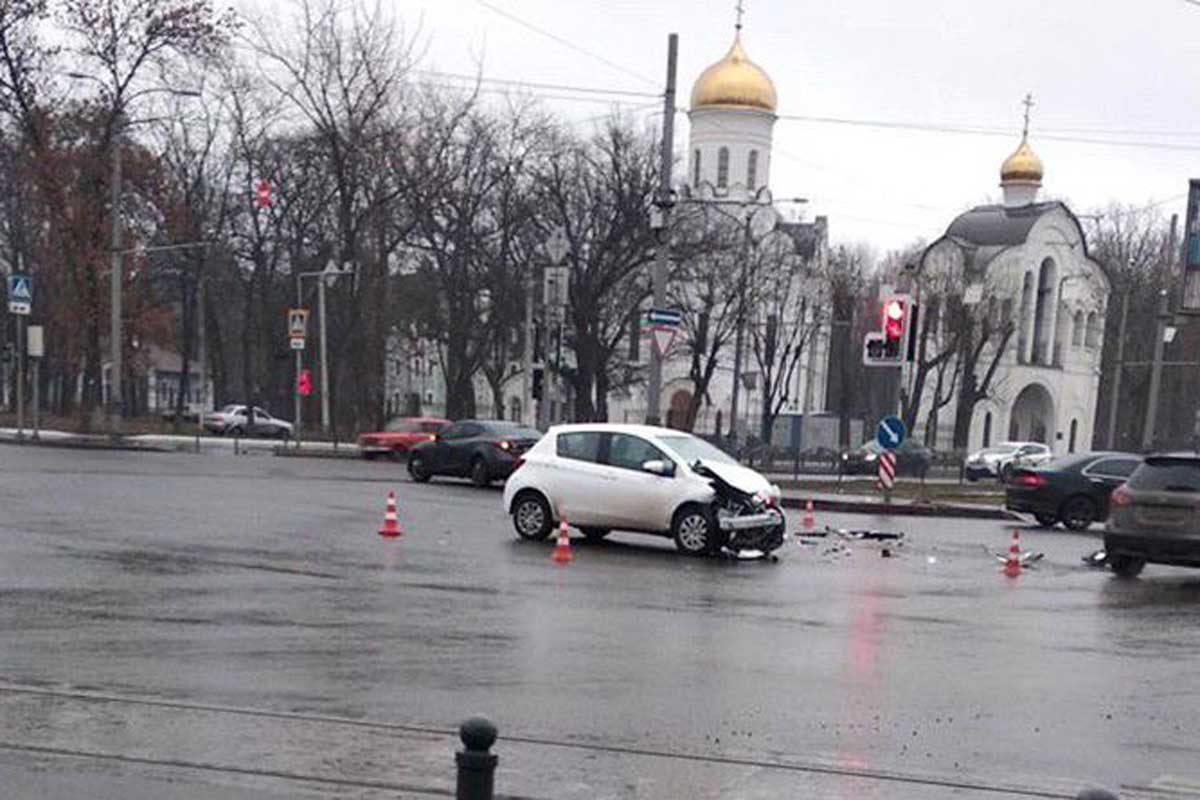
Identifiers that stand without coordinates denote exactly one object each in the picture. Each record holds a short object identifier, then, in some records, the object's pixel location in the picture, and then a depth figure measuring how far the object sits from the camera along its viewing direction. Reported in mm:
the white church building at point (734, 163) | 68000
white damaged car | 17156
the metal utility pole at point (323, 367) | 51125
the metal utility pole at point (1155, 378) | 42812
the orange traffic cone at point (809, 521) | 22156
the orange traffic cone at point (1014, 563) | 17000
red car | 40875
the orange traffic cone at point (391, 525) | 17812
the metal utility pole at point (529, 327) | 42406
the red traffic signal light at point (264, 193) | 39969
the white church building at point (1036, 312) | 75250
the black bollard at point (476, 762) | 3926
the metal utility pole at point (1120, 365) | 50969
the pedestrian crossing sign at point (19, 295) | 37781
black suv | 16062
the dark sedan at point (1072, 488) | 26281
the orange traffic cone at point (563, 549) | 15875
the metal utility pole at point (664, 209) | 25672
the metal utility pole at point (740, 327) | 52238
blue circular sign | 25016
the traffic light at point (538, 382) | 34844
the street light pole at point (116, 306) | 39750
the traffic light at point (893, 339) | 24422
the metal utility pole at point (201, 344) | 66700
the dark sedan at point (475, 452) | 30219
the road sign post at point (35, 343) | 40188
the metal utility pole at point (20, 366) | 40969
